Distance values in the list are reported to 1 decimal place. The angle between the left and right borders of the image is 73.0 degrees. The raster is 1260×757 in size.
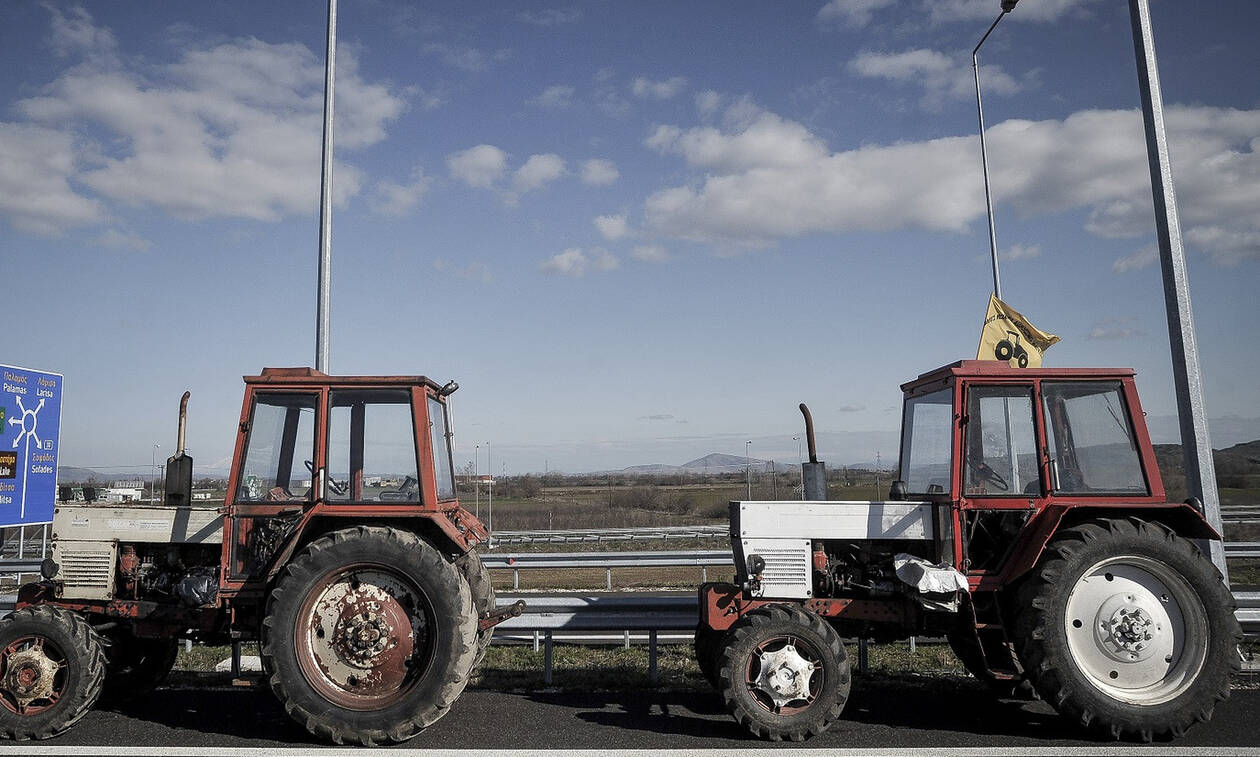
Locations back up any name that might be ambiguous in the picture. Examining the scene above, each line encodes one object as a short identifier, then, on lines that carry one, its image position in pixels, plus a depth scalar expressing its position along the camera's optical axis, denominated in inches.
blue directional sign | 344.2
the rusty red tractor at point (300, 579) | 224.8
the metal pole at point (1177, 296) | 277.9
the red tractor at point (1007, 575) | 221.6
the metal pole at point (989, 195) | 539.5
